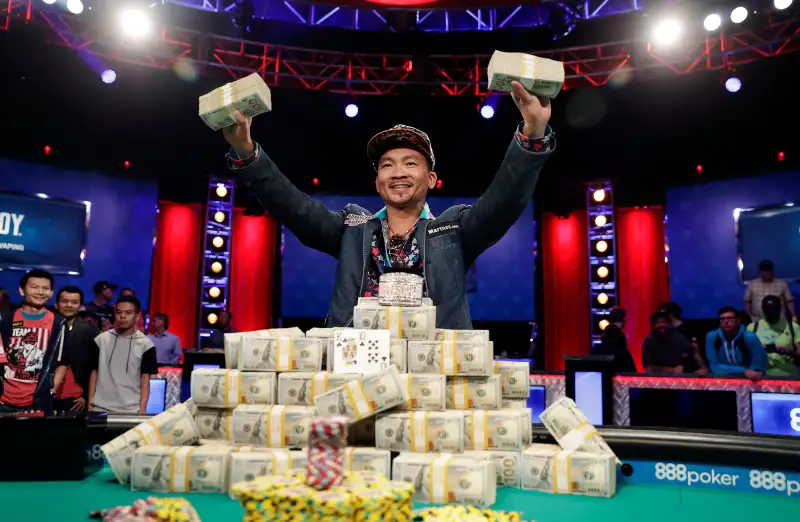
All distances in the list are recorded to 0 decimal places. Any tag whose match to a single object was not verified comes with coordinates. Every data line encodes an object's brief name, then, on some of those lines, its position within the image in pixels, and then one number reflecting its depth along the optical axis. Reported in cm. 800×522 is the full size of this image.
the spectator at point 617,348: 720
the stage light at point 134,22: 823
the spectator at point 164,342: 792
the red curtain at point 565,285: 1138
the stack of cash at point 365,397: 217
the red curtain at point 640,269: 1086
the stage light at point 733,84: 868
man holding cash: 267
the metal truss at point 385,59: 832
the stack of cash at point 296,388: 238
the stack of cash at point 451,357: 238
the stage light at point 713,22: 808
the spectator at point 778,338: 637
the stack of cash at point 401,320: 246
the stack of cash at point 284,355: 244
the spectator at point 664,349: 686
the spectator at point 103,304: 812
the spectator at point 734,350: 625
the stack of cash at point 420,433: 220
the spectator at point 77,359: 484
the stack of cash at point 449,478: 198
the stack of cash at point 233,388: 239
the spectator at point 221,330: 870
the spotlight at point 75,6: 800
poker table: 192
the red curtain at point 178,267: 1103
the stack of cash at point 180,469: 209
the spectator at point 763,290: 784
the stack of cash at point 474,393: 238
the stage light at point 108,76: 899
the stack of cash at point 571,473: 213
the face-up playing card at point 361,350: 236
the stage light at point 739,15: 798
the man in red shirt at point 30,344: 422
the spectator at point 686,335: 694
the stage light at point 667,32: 828
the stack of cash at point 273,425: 226
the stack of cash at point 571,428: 227
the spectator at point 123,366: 489
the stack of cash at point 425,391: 230
